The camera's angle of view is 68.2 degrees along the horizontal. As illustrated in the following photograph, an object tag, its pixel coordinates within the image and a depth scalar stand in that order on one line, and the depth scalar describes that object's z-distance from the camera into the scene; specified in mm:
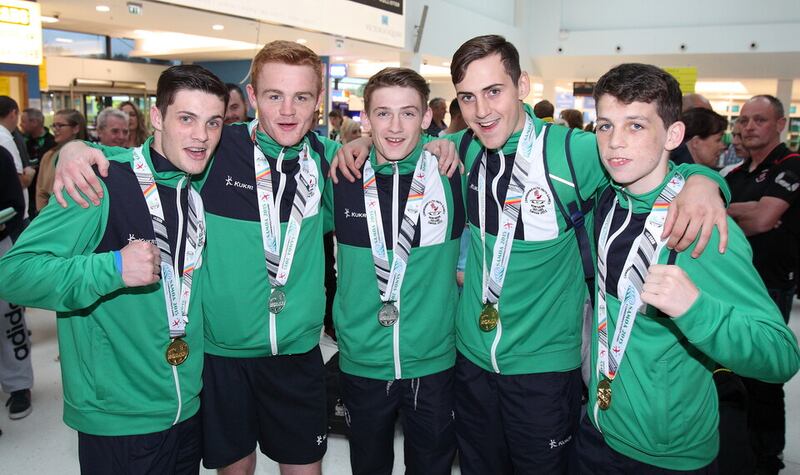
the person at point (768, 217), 3115
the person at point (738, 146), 3613
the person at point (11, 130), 4957
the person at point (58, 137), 4703
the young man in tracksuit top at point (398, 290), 2326
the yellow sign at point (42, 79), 10399
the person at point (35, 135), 6820
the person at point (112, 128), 4703
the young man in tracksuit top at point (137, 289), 1675
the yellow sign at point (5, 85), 9445
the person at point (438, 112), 6723
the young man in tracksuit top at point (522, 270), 2160
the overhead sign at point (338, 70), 16000
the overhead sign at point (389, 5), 9930
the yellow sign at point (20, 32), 6731
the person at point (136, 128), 5238
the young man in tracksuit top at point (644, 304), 1711
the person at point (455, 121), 4844
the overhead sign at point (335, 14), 7266
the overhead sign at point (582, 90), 17016
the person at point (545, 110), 6253
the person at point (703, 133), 3393
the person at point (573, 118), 6746
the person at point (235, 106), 4406
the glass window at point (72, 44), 13242
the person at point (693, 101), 4152
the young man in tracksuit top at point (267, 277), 2246
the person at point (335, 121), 12538
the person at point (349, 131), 7004
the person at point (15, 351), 3748
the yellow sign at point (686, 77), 5844
